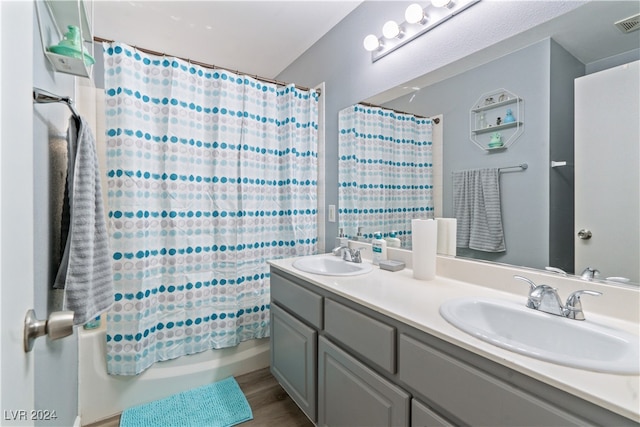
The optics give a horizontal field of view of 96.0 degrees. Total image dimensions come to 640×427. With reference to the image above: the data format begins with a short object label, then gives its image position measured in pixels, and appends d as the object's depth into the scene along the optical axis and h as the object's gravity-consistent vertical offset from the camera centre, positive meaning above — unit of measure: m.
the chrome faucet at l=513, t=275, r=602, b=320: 0.90 -0.30
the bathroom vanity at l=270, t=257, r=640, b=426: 0.62 -0.45
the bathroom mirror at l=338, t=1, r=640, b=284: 0.99 +0.35
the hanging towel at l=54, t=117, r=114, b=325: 1.04 -0.07
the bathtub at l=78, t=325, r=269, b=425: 1.63 -1.05
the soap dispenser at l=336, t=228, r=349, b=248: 2.03 -0.22
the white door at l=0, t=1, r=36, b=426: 0.42 +0.01
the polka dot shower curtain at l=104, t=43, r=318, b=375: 1.65 +0.08
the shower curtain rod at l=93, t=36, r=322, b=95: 1.59 +0.95
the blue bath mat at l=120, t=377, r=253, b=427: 1.62 -1.18
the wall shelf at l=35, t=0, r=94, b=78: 1.00 +0.69
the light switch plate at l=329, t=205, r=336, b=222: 2.21 -0.02
